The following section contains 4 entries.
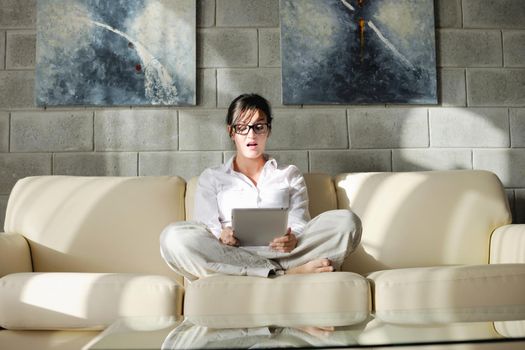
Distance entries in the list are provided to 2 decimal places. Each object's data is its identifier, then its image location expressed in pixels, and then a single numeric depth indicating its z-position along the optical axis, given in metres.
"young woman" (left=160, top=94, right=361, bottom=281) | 2.05
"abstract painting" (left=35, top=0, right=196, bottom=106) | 2.88
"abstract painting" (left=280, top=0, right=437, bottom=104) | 2.94
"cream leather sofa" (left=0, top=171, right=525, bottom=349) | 1.82
